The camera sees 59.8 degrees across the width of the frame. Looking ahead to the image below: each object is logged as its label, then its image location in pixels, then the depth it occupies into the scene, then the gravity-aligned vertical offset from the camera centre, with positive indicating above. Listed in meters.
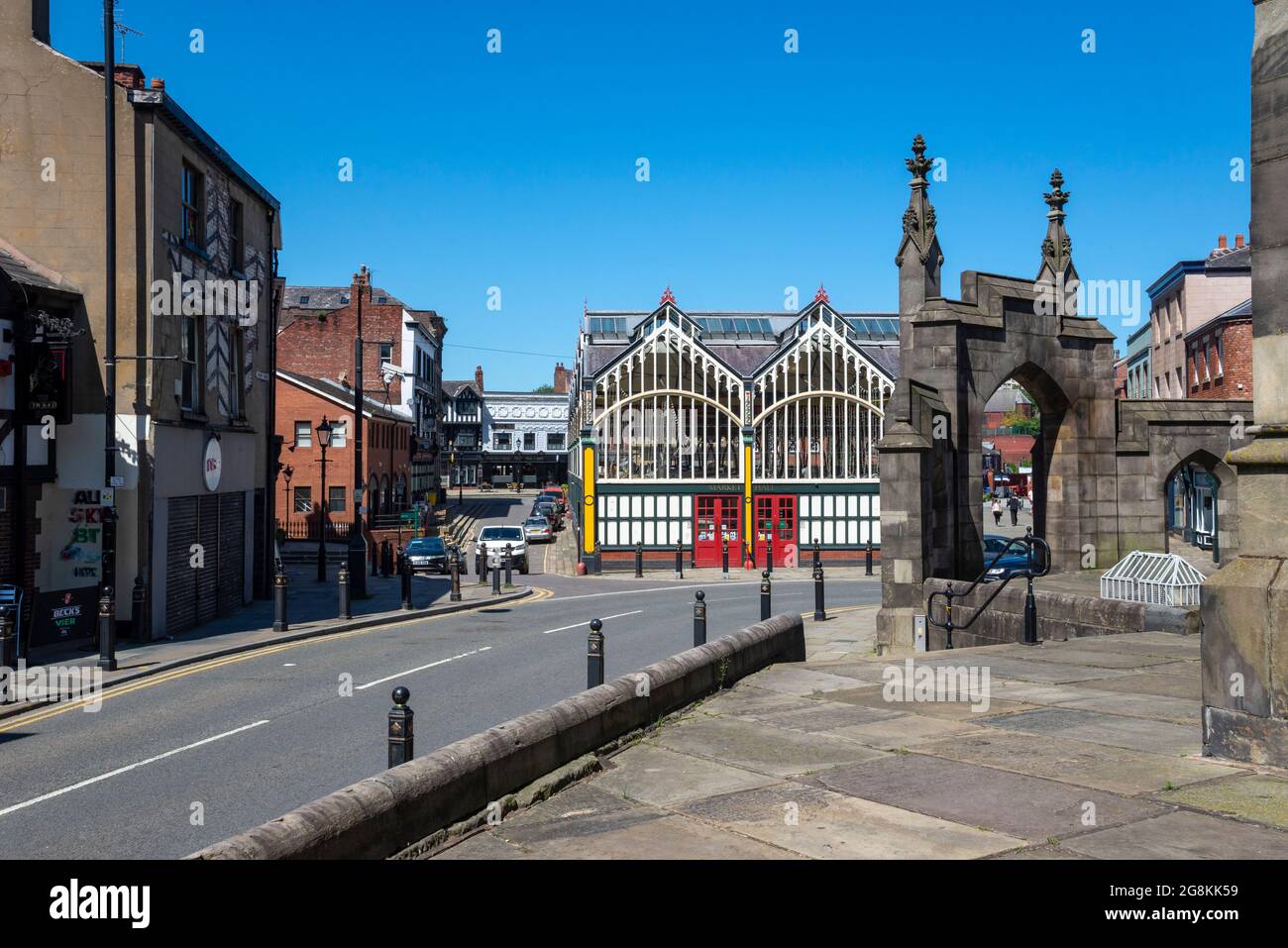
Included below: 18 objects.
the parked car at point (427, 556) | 37.50 -1.69
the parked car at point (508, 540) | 40.22 -1.33
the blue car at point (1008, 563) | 26.94 -1.55
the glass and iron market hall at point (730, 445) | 42.00 +2.26
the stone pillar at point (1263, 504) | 7.70 -0.03
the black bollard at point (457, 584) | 28.47 -2.03
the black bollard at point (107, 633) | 16.33 -1.84
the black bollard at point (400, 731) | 8.22 -1.66
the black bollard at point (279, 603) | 21.58 -1.87
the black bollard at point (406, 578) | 26.36 -1.71
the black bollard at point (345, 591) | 23.62 -1.81
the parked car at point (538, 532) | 55.31 -1.34
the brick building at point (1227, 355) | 42.25 +5.71
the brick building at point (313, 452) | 51.47 +2.59
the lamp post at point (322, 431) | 34.45 +2.33
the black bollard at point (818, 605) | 24.44 -2.25
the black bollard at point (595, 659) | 13.43 -1.86
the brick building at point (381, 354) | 66.81 +9.65
